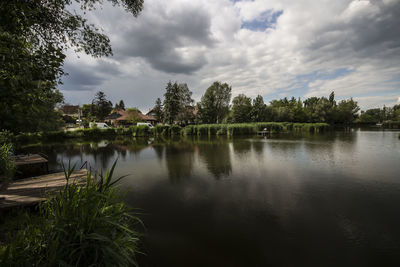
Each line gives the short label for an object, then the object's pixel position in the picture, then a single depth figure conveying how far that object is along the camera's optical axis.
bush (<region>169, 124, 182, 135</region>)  39.04
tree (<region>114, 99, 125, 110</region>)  94.68
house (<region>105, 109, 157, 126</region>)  48.75
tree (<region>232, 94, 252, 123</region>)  52.25
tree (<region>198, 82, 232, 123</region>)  51.53
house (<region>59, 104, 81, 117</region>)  65.44
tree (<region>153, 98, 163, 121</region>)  62.75
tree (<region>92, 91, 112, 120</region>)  59.97
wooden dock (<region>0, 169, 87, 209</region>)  4.70
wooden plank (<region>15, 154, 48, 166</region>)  8.66
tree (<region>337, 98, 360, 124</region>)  65.80
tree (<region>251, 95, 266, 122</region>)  51.74
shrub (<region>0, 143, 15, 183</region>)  6.60
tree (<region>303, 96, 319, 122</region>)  60.83
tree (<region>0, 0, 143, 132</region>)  2.27
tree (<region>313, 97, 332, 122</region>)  60.00
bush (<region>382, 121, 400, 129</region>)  54.44
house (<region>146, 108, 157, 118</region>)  67.38
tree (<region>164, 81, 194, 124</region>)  45.31
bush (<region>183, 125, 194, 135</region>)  37.66
